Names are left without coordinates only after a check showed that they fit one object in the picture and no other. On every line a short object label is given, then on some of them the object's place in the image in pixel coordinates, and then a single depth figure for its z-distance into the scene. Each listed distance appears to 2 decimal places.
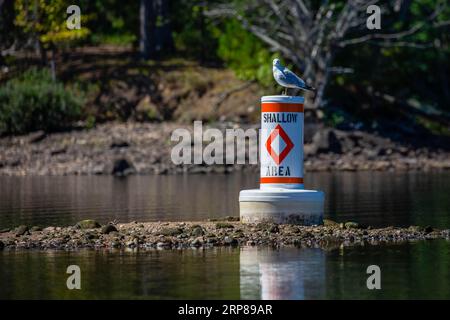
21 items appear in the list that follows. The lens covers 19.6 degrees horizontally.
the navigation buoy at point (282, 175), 25.55
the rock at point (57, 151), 51.76
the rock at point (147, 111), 57.94
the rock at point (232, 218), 27.34
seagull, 25.56
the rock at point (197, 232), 24.31
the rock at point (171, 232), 24.47
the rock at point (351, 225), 25.61
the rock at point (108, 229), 24.88
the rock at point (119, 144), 52.62
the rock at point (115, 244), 23.58
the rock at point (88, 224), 25.75
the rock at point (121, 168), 49.78
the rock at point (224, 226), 25.25
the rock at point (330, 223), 25.86
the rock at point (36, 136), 53.25
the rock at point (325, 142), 52.28
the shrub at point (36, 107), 54.16
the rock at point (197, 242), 23.52
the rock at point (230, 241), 23.61
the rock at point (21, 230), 25.23
